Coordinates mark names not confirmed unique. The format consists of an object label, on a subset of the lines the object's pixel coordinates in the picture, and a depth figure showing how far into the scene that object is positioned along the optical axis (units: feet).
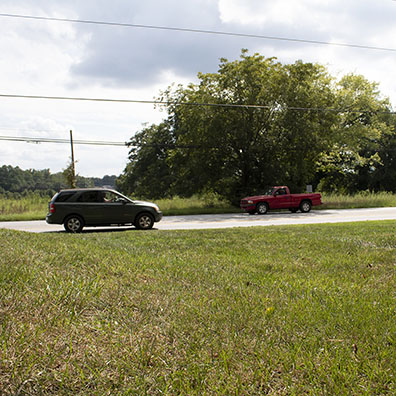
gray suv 46.26
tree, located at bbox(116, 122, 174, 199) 157.69
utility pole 101.47
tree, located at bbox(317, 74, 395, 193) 140.05
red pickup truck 74.64
